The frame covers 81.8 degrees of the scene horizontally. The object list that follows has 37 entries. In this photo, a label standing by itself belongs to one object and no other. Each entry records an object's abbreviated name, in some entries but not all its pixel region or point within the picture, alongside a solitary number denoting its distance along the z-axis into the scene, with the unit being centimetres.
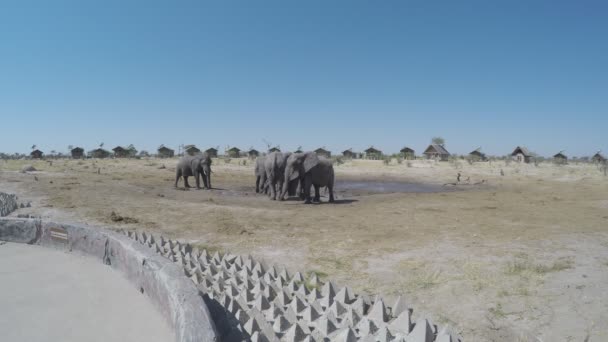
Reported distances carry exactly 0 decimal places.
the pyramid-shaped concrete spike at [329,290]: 420
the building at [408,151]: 6700
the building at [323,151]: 6448
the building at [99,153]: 6806
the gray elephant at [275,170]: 1833
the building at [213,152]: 6943
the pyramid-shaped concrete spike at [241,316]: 308
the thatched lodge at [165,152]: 7296
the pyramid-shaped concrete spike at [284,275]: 485
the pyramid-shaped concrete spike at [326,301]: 387
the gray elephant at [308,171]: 1697
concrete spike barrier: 293
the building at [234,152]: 7106
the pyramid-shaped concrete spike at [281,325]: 310
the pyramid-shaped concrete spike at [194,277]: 392
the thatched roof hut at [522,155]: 5425
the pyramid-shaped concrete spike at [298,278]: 473
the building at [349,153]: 7194
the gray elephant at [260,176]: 2083
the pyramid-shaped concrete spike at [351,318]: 334
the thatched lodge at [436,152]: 5788
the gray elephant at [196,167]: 2175
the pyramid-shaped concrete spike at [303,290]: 418
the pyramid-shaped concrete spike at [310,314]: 343
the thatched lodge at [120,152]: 6825
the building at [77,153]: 6572
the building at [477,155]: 6161
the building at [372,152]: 6969
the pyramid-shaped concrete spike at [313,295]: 402
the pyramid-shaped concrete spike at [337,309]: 360
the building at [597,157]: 5576
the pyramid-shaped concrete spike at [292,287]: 426
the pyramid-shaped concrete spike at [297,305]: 363
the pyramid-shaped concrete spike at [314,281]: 483
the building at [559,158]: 5546
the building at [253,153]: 7162
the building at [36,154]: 6238
